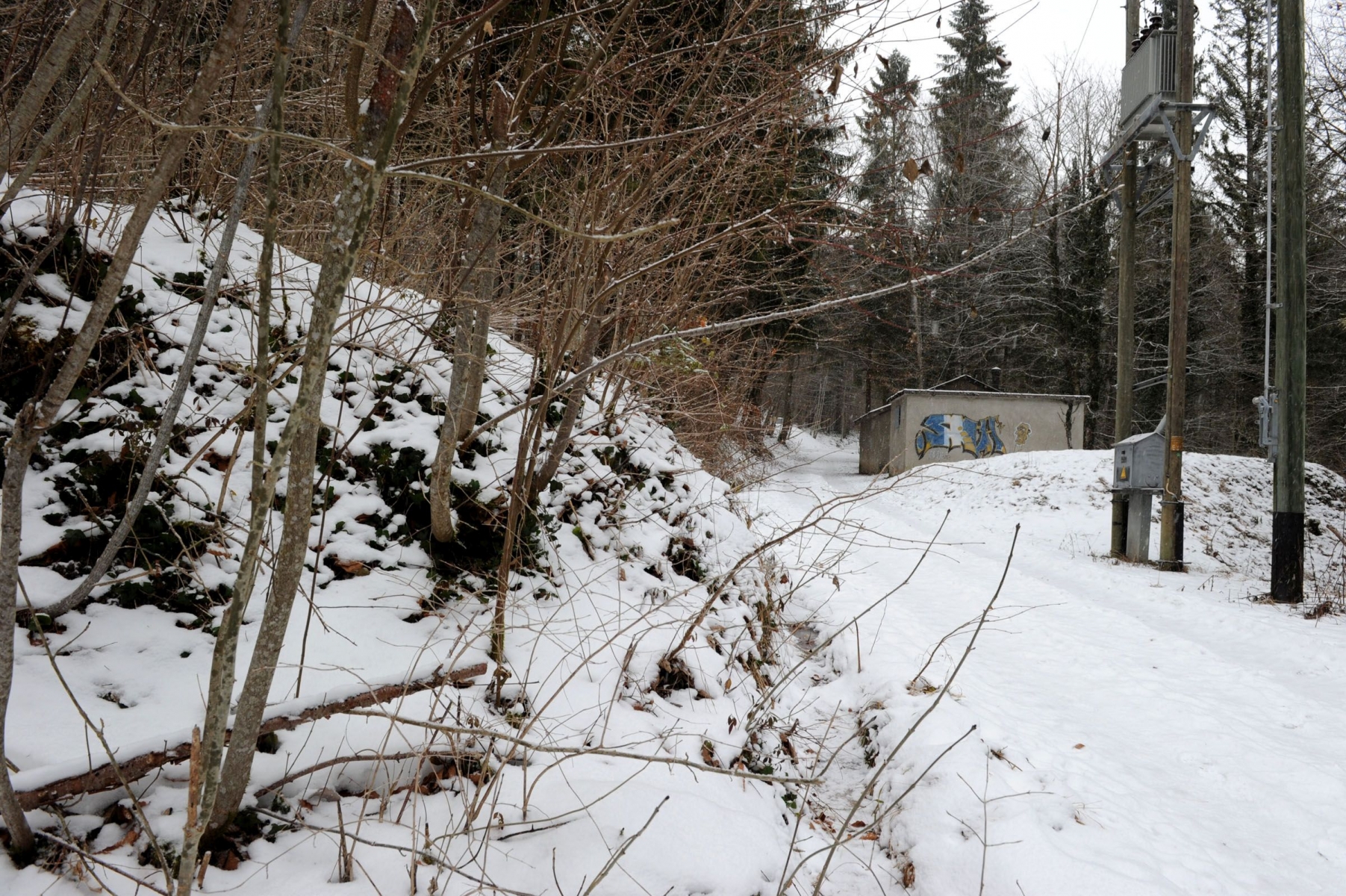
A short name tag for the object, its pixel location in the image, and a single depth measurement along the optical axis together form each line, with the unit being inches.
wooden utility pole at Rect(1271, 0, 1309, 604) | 280.7
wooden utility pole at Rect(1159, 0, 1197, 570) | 343.9
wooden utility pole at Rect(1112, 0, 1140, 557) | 393.7
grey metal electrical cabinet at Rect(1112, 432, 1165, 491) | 354.6
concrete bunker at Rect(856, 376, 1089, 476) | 818.8
